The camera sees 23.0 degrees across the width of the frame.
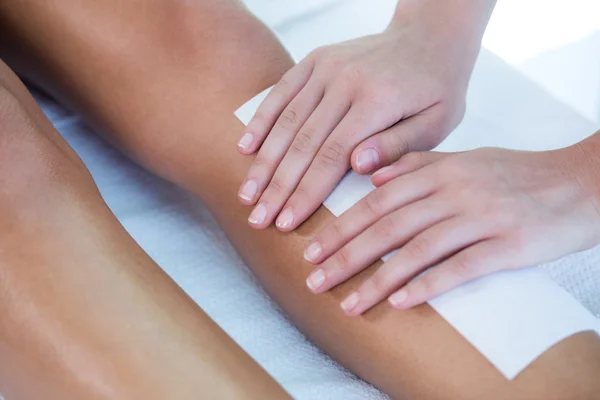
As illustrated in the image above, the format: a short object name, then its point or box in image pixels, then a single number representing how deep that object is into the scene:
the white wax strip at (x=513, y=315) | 0.67
